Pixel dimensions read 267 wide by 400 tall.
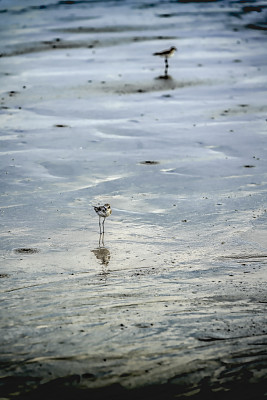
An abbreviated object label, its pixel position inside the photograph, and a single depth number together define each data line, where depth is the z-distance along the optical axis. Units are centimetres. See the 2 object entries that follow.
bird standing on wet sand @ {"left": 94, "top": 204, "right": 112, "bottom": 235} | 1432
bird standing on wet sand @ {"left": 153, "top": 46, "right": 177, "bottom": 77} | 3109
